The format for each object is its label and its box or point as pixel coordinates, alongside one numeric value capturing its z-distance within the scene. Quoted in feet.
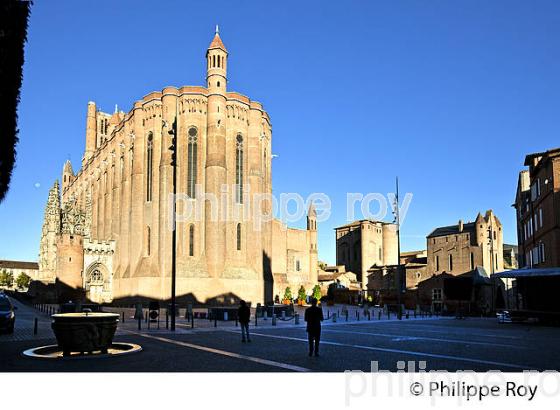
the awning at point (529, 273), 86.70
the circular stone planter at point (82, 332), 41.37
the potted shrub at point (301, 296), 194.22
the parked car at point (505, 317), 96.89
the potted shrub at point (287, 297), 195.60
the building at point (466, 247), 240.94
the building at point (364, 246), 319.47
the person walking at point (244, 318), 54.80
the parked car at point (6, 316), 64.23
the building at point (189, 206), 159.74
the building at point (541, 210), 108.06
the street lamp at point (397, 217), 113.65
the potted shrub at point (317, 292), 226.58
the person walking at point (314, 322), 42.22
